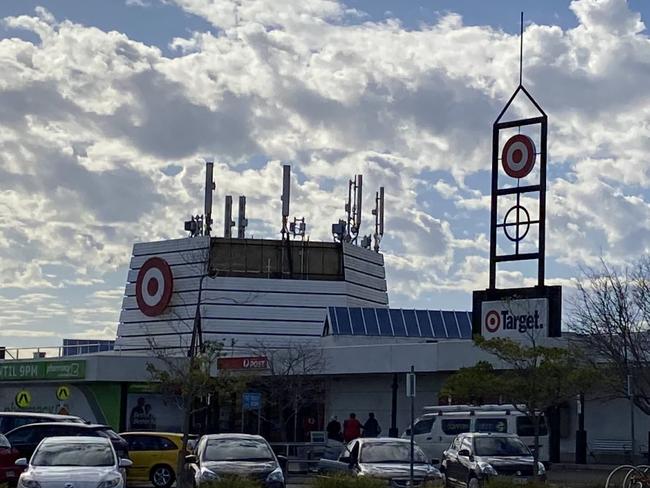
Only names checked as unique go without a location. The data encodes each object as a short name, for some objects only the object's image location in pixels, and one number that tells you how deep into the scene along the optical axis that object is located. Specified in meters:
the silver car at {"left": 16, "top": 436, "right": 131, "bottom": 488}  21.08
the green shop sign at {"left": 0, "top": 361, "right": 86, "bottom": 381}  55.53
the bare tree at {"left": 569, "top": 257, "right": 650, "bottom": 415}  32.34
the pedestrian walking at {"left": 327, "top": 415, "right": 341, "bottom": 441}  42.00
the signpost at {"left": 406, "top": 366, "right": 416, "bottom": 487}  24.78
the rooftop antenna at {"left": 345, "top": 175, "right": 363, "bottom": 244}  83.75
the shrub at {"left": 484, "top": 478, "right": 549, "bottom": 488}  22.06
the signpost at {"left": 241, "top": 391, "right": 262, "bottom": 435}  41.50
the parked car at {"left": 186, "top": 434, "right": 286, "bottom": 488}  22.50
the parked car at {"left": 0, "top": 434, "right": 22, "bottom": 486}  27.39
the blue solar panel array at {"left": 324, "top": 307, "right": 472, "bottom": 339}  62.28
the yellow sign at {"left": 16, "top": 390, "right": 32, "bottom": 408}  50.47
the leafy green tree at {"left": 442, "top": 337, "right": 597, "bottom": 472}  28.42
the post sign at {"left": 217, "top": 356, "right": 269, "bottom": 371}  49.53
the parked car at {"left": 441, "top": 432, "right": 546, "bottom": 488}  25.36
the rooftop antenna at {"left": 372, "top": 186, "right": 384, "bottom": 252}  85.94
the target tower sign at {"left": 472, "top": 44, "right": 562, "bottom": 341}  38.19
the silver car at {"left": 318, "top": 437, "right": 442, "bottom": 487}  25.08
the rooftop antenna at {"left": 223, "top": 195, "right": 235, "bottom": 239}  80.69
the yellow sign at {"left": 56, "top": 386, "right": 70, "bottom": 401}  51.72
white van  33.62
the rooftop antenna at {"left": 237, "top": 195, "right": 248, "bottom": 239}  81.69
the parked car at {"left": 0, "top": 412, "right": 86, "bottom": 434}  30.97
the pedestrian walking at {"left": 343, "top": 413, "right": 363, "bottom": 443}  39.97
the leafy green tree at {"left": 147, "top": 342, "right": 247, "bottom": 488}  34.19
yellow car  30.95
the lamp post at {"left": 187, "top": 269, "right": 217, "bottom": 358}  39.28
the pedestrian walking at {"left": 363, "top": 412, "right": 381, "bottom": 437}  41.53
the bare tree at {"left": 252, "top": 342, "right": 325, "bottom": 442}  49.41
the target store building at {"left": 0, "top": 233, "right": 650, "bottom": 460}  46.25
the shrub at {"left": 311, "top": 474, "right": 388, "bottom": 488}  21.03
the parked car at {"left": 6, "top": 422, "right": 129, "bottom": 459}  29.11
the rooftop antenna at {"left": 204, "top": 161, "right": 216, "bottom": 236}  78.56
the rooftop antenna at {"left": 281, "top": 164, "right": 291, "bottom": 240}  78.56
